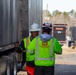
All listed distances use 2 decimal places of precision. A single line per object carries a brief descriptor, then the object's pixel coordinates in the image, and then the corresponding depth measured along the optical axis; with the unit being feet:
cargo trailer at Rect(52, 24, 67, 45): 161.48
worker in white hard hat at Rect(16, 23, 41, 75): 32.65
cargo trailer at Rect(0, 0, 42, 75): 43.50
